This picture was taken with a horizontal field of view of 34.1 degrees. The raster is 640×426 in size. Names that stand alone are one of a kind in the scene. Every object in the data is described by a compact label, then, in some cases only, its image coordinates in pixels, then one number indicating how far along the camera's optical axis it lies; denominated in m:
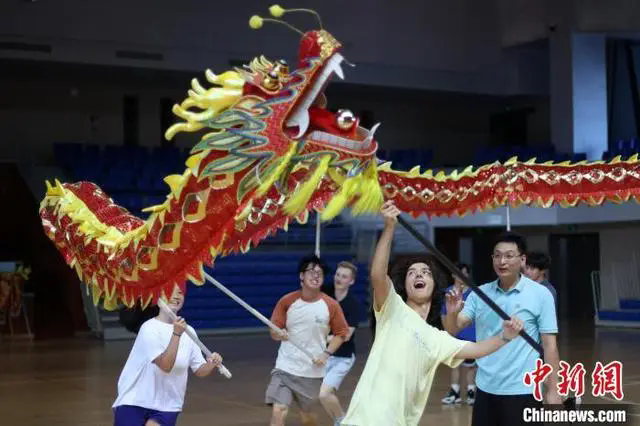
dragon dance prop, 4.20
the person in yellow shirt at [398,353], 4.86
